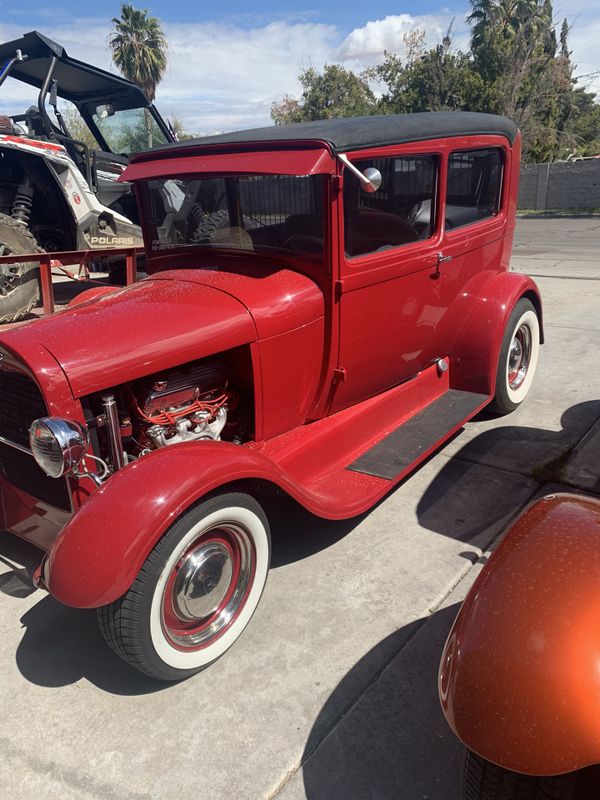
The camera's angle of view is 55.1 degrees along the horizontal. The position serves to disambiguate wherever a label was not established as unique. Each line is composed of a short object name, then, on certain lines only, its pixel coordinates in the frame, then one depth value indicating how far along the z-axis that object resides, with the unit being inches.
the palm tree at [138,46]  1181.7
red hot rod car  80.6
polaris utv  252.8
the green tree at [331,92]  1552.7
